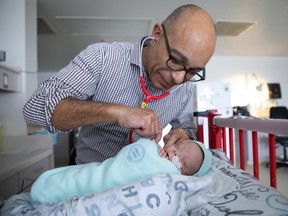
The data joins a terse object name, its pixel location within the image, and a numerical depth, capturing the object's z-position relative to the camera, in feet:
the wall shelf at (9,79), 5.88
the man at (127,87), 2.37
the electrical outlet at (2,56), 6.31
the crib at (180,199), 1.73
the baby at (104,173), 2.18
